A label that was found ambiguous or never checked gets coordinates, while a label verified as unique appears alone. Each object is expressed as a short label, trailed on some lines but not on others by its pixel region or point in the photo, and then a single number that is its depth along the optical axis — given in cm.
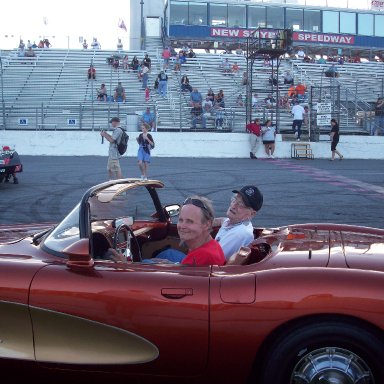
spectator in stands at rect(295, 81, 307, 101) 2897
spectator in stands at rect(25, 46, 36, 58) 3391
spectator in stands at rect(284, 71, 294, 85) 3266
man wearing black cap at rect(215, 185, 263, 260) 402
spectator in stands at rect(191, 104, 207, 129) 2652
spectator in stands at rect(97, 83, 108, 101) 2927
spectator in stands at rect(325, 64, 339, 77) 3284
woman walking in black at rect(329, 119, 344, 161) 2311
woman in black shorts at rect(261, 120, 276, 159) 2461
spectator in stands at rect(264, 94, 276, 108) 2849
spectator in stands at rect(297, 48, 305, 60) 3984
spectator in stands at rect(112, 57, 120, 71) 3331
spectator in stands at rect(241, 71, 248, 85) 3168
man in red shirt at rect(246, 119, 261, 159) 2456
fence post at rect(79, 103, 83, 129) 2633
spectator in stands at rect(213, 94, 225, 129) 2673
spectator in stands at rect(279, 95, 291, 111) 2960
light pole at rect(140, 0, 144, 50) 4836
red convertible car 284
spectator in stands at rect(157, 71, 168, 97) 2959
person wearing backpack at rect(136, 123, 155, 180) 1445
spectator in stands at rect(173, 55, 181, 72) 3331
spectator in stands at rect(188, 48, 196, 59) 3562
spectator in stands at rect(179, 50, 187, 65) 3453
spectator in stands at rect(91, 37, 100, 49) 3746
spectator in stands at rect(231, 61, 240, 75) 3400
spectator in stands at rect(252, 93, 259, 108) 2923
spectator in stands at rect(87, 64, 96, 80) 3189
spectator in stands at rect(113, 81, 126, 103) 2909
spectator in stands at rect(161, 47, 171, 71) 3388
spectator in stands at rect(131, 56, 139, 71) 3312
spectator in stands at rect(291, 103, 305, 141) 2607
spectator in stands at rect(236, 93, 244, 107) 2970
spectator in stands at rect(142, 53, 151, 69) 3238
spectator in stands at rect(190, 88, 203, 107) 2806
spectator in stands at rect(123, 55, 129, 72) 3328
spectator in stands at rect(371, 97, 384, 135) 2712
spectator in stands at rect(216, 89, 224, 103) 2855
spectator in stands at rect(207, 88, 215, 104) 2844
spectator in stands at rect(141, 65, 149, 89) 3114
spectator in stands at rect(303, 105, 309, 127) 2743
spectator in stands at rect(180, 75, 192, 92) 3011
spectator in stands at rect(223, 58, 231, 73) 3411
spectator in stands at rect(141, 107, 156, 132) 2578
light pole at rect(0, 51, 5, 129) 2617
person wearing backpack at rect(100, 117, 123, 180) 1261
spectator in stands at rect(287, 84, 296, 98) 2965
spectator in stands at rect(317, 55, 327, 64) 3791
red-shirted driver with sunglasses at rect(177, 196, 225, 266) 351
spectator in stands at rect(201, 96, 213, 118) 2706
